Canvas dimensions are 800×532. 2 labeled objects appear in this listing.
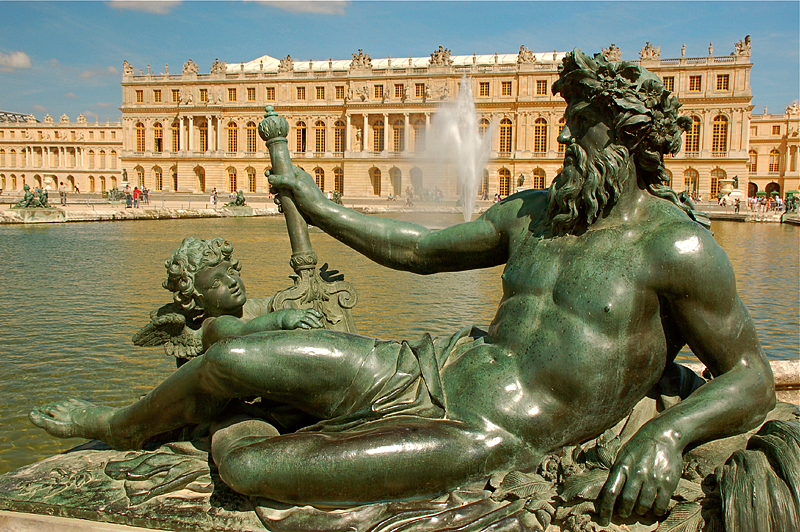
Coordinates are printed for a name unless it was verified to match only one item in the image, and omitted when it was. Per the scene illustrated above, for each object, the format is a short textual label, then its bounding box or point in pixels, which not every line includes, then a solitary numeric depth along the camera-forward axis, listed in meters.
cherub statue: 2.13
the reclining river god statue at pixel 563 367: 1.59
